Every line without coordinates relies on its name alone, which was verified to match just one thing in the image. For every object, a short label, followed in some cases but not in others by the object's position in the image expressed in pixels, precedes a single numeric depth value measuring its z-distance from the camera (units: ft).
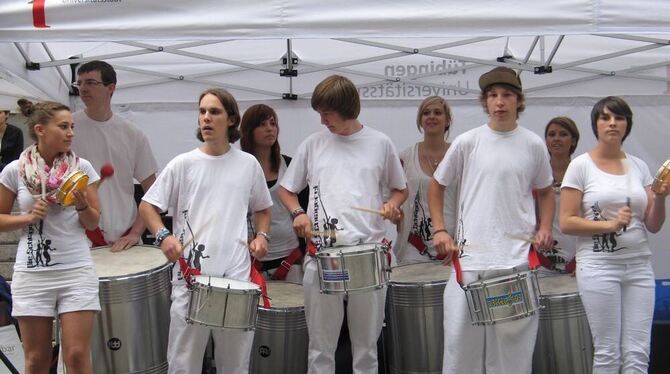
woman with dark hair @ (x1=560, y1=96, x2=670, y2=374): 13.94
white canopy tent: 20.44
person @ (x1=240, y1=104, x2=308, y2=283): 16.99
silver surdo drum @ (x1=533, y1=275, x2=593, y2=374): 15.70
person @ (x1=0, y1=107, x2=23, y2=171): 20.94
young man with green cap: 13.56
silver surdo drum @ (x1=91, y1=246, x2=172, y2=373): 14.56
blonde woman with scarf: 12.78
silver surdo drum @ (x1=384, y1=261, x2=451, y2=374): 15.49
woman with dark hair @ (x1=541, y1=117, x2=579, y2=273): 17.40
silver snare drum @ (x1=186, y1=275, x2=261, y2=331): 12.60
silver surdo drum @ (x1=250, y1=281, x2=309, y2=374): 15.28
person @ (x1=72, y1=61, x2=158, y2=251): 16.34
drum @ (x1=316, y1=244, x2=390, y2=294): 13.47
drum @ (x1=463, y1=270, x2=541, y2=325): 13.06
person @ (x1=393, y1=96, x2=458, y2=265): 17.10
